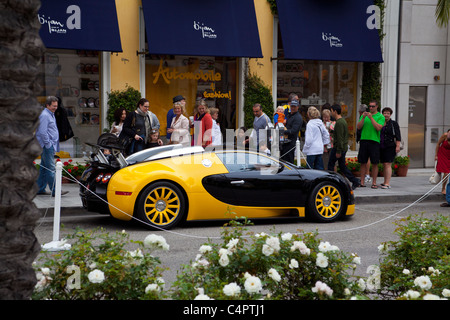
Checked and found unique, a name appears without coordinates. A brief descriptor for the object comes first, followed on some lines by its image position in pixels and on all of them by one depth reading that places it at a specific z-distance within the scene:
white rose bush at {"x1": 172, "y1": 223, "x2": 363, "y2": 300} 4.18
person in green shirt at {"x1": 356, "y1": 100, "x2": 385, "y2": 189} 15.05
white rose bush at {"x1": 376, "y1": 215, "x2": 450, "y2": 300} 4.51
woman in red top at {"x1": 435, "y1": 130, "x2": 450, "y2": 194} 14.22
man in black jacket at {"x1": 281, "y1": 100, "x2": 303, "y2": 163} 14.52
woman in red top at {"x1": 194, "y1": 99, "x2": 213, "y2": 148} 14.14
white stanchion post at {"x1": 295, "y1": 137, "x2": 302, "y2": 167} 14.17
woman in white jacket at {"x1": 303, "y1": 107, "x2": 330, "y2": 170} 14.18
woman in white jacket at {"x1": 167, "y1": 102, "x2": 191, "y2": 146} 14.27
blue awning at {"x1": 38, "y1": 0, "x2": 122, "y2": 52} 14.84
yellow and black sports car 9.77
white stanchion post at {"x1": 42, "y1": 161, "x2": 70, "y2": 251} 8.21
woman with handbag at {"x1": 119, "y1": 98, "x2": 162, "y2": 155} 13.85
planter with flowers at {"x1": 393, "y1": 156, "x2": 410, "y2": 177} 18.12
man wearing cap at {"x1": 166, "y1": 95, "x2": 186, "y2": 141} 14.52
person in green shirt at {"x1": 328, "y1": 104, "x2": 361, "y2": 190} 14.65
